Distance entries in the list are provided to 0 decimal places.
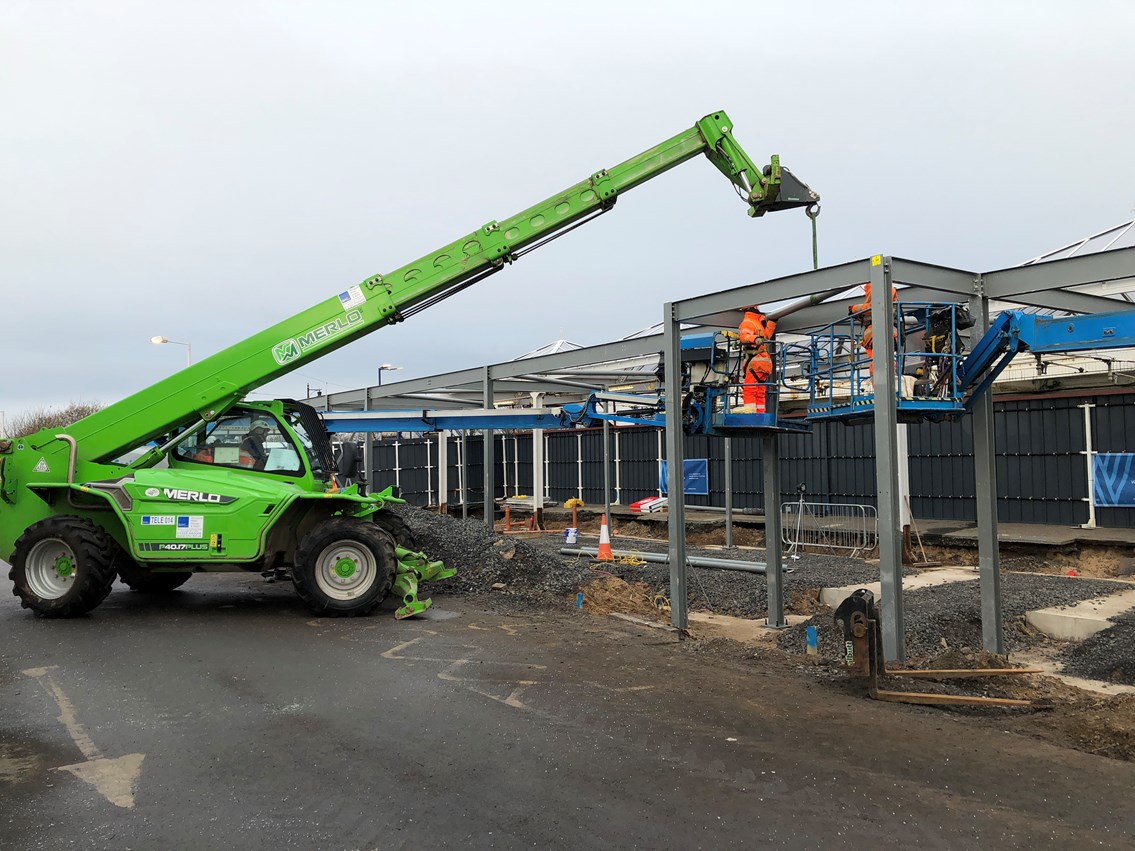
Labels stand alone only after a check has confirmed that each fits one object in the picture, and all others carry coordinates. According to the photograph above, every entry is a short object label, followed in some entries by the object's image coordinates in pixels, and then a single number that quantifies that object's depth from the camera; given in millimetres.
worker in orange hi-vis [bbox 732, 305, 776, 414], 8836
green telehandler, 9344
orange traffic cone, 14086
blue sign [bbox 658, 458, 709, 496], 22359
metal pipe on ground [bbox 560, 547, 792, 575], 12828
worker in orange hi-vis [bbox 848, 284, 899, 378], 7770
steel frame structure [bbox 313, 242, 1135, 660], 7094
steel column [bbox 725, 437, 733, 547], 16219
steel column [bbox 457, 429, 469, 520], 21594
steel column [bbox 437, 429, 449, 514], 23503
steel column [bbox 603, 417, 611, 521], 17222
